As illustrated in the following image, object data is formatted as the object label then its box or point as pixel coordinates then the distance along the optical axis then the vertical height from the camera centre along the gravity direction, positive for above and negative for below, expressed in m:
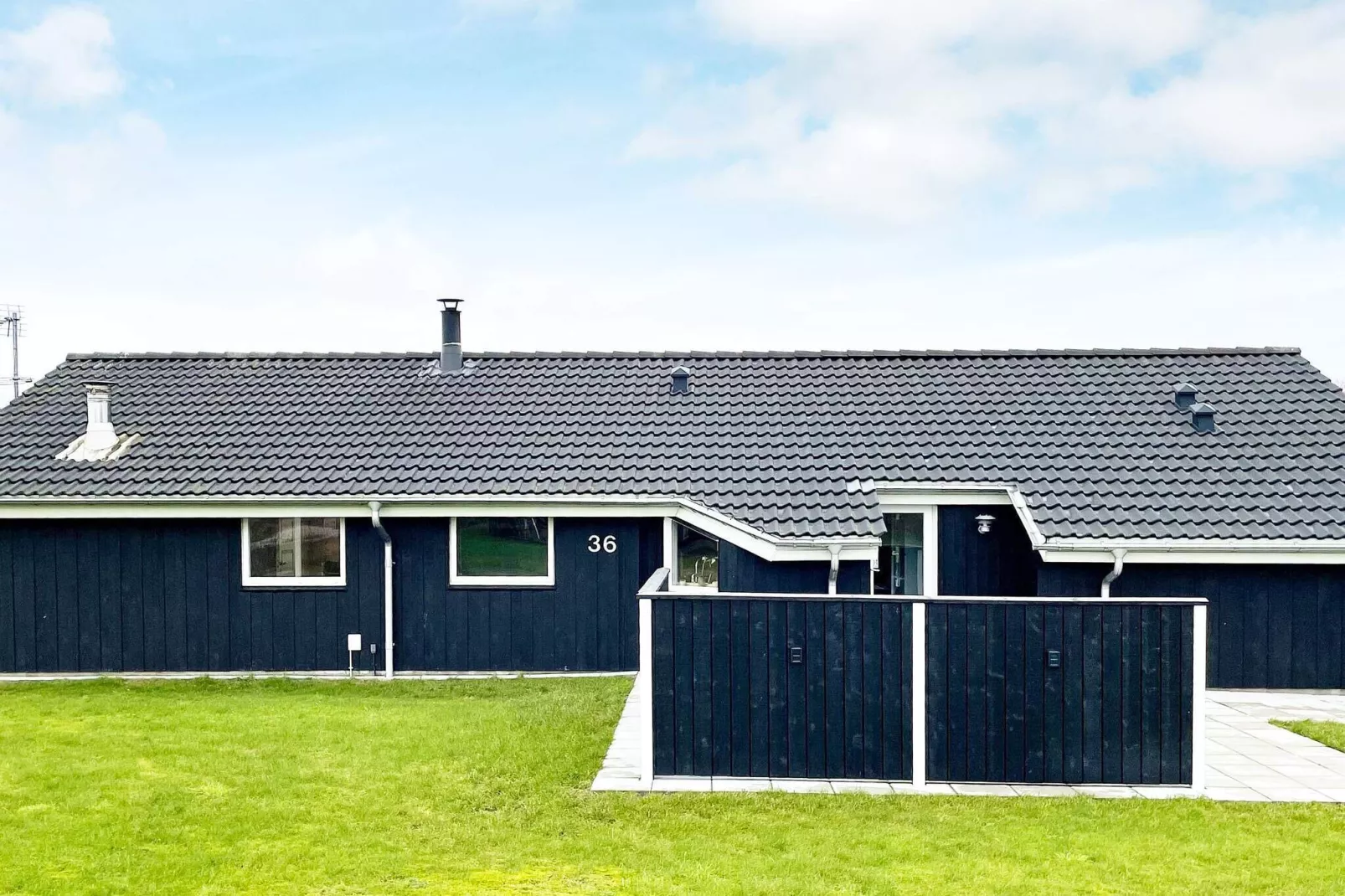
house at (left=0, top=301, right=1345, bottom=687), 11.61 -1.07
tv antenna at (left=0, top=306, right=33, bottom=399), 22.67 +2.25
